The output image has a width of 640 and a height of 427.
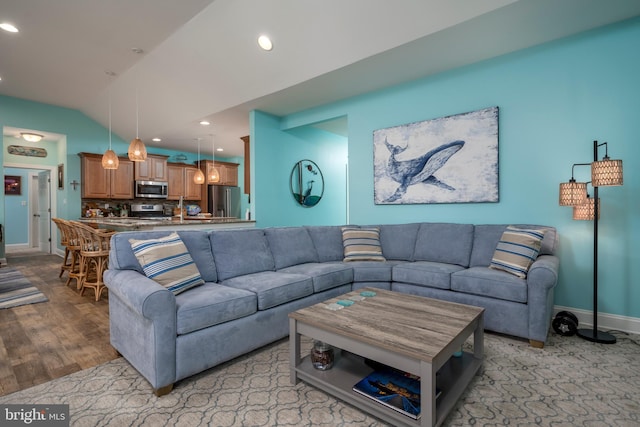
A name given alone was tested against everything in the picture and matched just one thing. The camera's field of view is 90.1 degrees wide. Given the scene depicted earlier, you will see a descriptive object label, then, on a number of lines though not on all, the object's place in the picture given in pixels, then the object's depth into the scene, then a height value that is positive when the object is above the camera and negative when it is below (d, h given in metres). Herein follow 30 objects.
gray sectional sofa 1.86 -0.57
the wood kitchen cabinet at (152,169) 7.15 +0.96
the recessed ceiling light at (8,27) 3.74 +2.18
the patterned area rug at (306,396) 1.60 -1.04
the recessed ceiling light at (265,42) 3.45 +1.85
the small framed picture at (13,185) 7.97 +0.63
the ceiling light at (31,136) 6.14 +1.44
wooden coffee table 1.43 -0.66
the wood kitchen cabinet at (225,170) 7.87 +1.05
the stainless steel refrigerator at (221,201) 8.10 +0.25
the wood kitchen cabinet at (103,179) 6.57 +0.67
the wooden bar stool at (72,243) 4.30 -0.46
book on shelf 1.50 -0.91
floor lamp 2.36 +0.11
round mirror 5.30 +0.48
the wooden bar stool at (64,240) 4.70 -0.45
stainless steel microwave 7.13 +0.48
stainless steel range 7.18 -0.01
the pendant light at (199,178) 6.39 +0.66
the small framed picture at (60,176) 6.77 +0.73
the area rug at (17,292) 3.63 -1.03
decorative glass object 1.88 -0.86
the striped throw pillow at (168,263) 2.14 -0.37
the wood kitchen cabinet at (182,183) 7.71 +0.69
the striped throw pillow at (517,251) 2.60 -0.33
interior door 7.38 -0.02
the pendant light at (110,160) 4.77 +0.75
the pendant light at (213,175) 6.54 +0.73
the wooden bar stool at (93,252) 3.82 -0.51
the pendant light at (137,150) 4.31 +0.82
